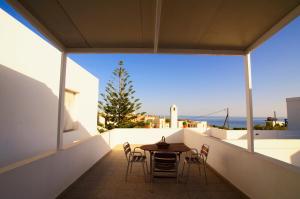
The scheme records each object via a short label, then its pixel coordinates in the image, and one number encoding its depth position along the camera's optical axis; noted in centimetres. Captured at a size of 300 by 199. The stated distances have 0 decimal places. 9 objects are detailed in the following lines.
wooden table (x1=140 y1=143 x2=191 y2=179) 361
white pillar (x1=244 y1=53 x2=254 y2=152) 320
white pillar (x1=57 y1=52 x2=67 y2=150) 328
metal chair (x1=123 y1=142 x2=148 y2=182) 369
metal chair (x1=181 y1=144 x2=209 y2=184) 353
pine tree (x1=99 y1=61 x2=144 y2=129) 1270
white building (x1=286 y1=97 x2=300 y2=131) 970
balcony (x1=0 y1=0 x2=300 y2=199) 210
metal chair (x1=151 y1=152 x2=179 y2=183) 318
